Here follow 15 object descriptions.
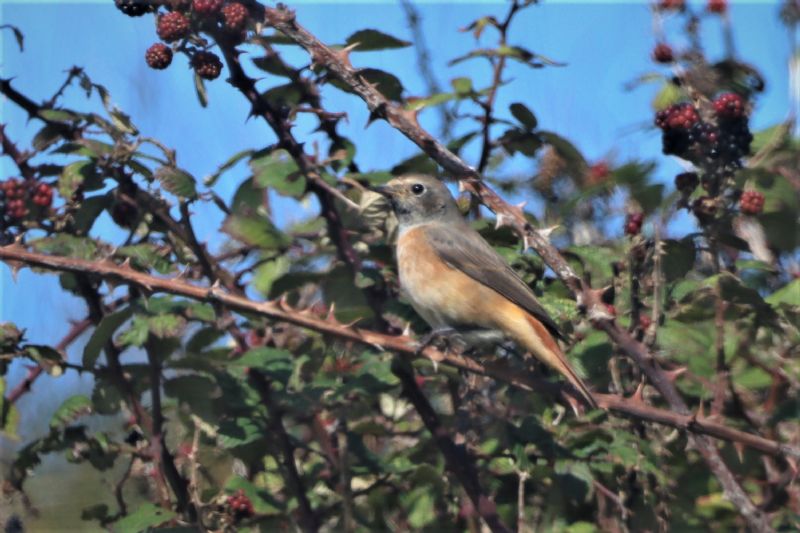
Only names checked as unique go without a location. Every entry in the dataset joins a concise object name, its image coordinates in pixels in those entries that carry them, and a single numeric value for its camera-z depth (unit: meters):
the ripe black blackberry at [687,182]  6.00
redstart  7.04
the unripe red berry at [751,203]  6.11
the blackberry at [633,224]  6.48
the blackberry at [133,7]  5.46
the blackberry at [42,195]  6.86
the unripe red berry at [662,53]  6.95
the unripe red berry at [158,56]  5.45
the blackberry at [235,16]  5.47
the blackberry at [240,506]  6.39
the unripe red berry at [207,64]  5.61
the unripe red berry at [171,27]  5.46
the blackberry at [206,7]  5.54
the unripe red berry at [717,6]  9.33
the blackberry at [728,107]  5.89
